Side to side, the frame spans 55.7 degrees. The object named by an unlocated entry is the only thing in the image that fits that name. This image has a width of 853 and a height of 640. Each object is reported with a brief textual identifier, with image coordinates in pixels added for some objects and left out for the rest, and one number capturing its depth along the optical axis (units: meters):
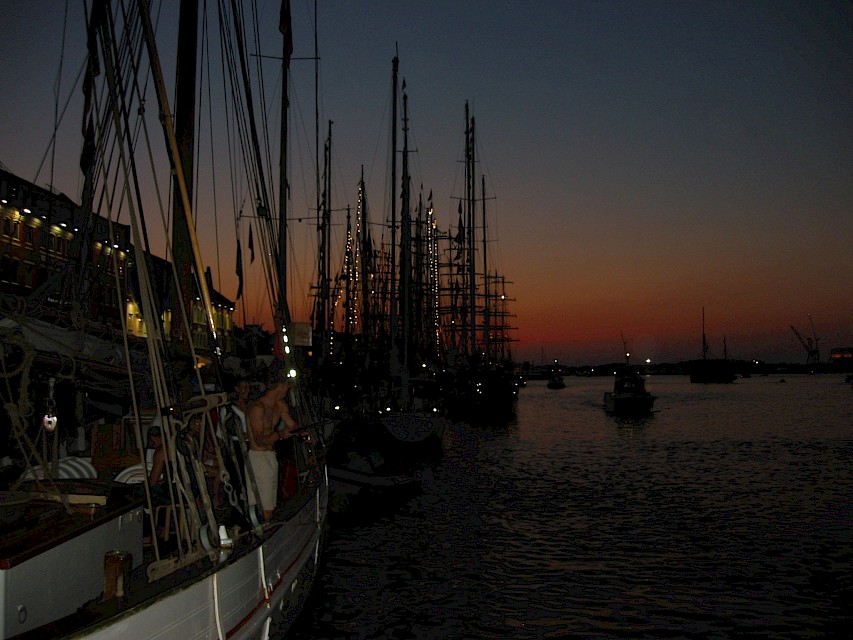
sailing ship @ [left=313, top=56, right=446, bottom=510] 28.28
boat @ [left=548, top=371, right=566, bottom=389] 190.38
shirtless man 10.44
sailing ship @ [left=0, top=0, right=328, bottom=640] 5.55
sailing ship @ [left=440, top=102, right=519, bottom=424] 66.19
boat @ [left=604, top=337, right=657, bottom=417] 72.06
